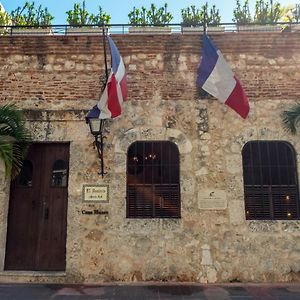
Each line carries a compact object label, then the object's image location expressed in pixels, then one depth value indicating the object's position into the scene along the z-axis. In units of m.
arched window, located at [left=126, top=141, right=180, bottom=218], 6.87
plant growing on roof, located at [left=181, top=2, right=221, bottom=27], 10.15
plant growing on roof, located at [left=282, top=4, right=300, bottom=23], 9.41
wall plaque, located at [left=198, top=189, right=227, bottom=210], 6.77
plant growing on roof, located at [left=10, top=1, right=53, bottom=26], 10.49
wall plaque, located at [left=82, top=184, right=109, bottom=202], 6.80
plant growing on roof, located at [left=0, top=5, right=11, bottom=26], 10.06
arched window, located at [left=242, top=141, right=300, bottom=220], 6.88
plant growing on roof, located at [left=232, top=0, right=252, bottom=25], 10.02
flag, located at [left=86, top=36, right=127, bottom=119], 6.02
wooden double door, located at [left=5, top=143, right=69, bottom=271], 6.81
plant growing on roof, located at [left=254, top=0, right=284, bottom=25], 9.68
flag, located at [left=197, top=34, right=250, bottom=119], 6.14
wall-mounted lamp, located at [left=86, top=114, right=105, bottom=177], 6.31
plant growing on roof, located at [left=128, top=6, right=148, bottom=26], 10.20
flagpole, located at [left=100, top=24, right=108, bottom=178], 6.66
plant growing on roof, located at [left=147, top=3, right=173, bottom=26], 10.22
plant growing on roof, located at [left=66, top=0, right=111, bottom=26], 10.17
